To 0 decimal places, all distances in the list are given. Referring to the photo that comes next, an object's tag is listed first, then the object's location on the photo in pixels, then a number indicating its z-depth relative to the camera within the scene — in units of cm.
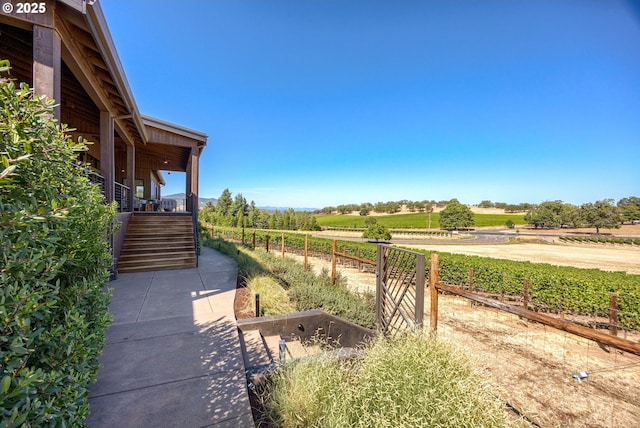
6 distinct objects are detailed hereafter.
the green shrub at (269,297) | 463
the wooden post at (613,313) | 520
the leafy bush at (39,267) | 89
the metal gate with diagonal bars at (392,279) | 347
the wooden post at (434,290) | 328
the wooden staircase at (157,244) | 698
